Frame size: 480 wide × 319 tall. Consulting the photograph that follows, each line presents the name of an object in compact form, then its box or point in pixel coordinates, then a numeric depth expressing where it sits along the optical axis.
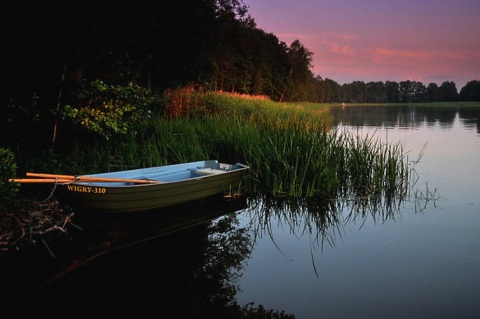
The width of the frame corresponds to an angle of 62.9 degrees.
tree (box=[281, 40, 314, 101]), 65.62
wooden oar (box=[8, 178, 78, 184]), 5.44
